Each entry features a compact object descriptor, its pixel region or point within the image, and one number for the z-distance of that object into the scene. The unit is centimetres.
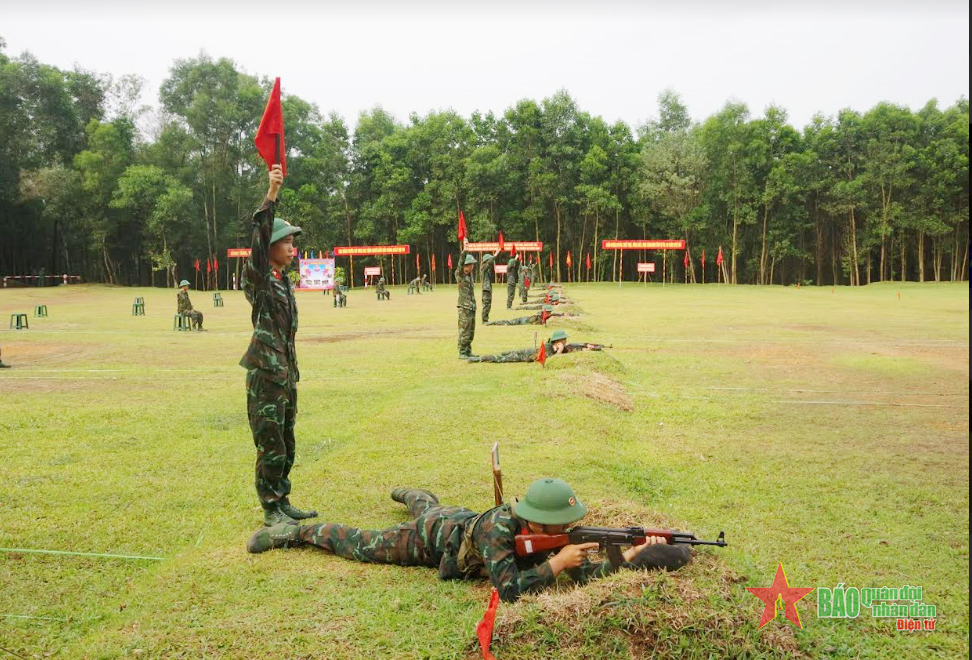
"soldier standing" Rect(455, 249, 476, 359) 1448
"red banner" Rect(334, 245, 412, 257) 5650
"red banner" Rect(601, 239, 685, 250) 5412
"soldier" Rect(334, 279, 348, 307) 3550
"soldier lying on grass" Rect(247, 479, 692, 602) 424
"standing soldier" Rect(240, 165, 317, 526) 533
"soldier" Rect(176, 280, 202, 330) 2211
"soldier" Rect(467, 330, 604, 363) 1397
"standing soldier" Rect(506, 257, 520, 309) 2944
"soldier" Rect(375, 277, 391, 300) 4097
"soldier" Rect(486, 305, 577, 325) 2139
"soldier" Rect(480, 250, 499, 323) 2227
